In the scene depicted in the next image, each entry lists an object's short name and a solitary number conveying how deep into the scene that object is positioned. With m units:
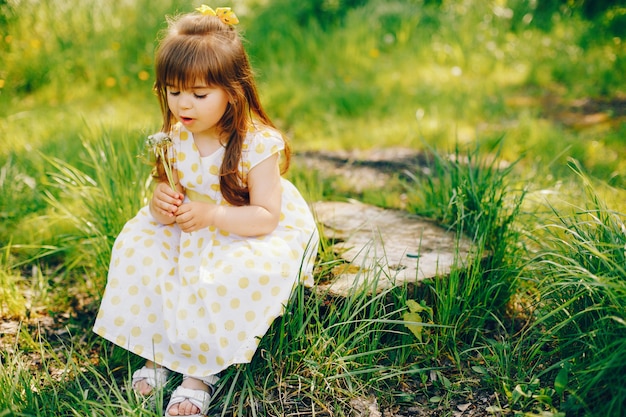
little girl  2.02
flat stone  2.20
